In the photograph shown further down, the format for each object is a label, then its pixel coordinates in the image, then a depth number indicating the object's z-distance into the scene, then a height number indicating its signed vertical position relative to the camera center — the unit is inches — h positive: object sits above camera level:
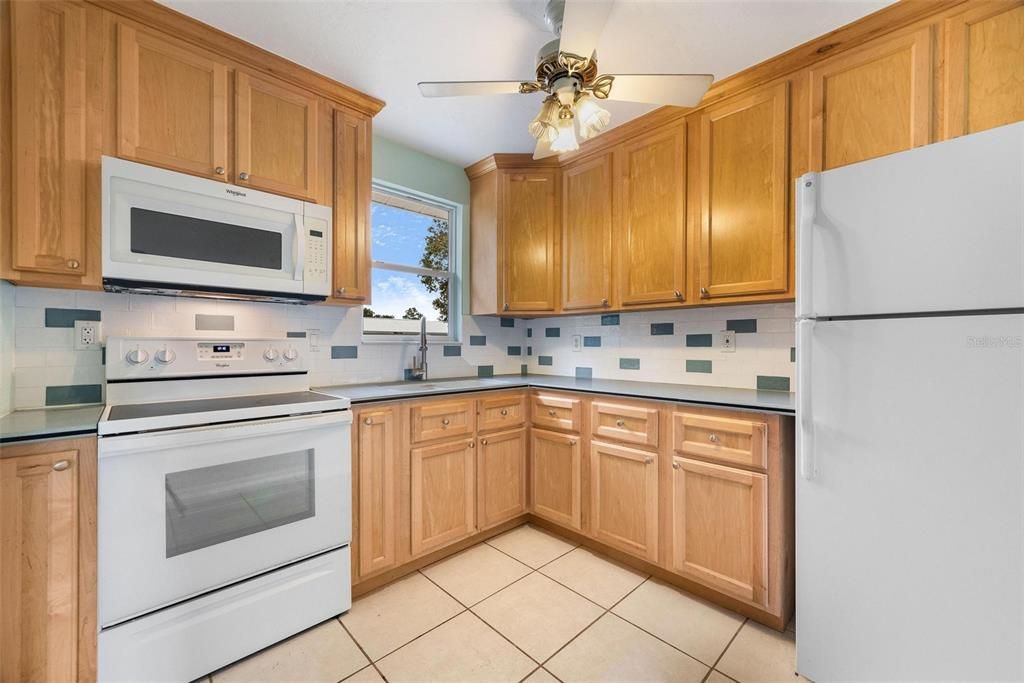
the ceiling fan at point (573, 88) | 58.6 +37.8
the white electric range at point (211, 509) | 52.7 -24.8
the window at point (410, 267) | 109.2 +19.9
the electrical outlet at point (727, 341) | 93.3 -0.5
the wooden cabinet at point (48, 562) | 46.8 -26.6
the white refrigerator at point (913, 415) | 41.6 -8.5
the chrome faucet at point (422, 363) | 107.3 -6.6
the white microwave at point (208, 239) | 60.3 +16.0
